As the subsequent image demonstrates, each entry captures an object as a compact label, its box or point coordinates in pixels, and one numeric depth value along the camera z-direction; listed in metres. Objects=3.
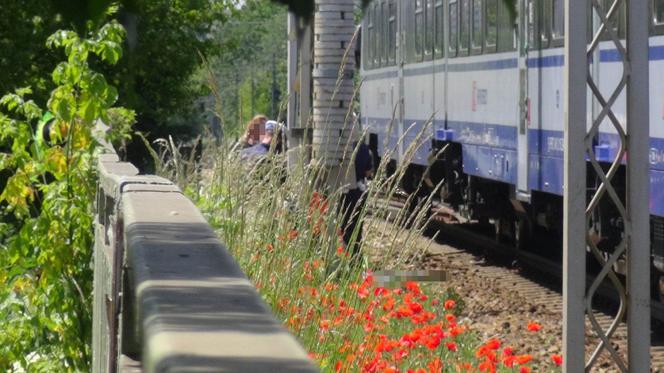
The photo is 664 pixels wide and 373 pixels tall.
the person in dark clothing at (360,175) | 21.14
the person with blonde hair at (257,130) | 30.68
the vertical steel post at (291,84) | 24.92
